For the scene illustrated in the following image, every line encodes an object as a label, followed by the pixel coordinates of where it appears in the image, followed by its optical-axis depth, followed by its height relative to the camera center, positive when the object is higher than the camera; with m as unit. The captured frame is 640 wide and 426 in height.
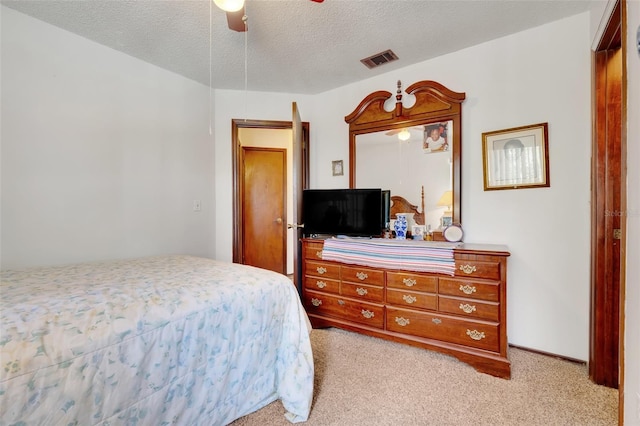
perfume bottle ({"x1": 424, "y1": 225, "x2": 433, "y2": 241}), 2.47 -0.22
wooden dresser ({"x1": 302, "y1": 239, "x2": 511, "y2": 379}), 1.86 -0.73
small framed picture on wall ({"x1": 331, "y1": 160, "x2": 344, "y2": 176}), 3.08 +0.46
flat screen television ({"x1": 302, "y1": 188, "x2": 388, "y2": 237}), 2.54 -0.02
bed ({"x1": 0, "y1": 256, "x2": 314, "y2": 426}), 0.81 -0.48
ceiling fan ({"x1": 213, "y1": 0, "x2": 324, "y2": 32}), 1.36 +1.03
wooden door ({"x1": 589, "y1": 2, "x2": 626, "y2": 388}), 1.68 -0.04
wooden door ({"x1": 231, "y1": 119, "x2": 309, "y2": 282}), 3.18 +0.53
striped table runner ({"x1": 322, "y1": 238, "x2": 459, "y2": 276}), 2.02 -0.35
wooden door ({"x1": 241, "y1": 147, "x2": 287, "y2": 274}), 4.38 +0.05
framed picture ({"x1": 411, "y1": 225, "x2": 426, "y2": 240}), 2.50 -0.20
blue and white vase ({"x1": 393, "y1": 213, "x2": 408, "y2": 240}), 2.52 -0.16
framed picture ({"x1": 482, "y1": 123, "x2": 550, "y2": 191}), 2.10 +0.39
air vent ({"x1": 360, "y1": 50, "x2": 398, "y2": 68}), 2.46 +1.35
